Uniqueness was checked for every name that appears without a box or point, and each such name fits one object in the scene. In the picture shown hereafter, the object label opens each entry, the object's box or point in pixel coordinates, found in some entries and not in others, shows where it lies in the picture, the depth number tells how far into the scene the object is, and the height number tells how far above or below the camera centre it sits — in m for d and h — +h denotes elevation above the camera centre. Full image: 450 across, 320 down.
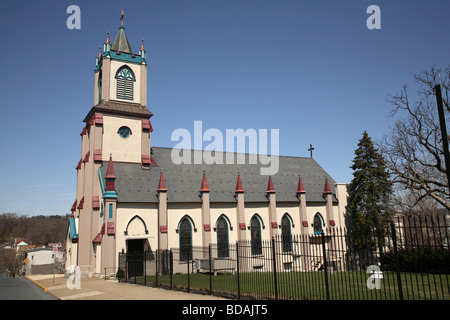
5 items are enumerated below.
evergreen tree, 35.03 +3.09
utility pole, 10.59 +2.72
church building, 30.05 +3.09
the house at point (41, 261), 71.81 -6.25
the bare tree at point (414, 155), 25.86 +4.94
